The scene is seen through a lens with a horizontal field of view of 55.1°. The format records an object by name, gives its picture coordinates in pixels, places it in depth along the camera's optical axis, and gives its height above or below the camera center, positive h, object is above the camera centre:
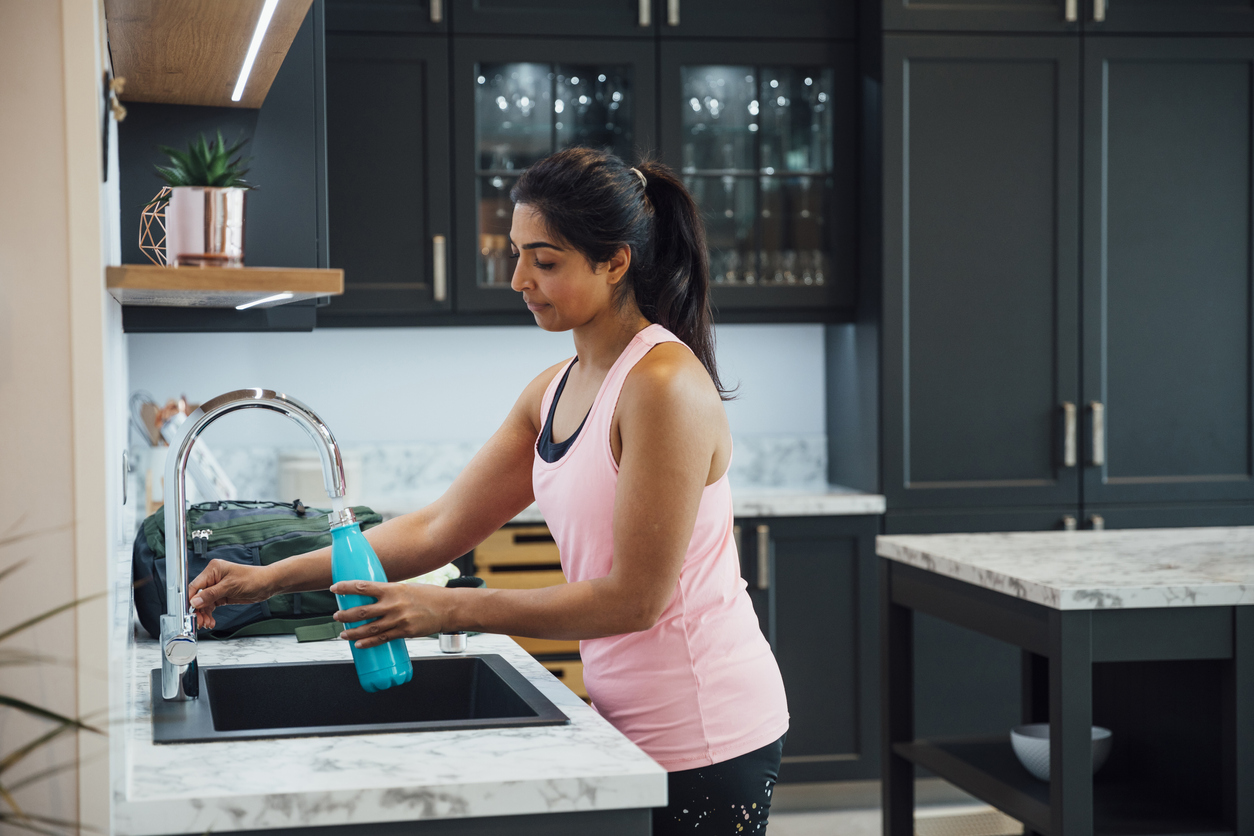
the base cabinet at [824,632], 3.38 -0.81
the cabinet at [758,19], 3.45 +0.95
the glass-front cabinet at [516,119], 3.40 +0.66
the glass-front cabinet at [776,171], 3.54 +0.52
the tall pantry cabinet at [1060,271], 3.41 +0.21
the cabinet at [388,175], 3.32 +0.49
